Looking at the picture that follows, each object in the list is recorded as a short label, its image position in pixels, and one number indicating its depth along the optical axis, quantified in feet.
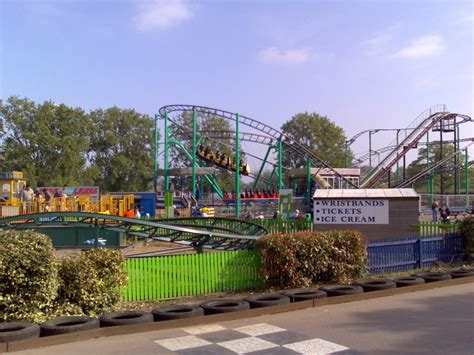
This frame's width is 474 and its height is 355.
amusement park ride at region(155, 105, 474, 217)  146.00
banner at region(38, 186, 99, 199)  131.60
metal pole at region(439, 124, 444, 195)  158.92
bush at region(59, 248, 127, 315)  27.07
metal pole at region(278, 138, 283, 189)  147.13
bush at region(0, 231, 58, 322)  24.30
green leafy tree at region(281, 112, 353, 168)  279.69
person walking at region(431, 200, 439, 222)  104.94
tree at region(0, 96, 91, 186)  200.75
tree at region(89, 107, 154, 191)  256.93
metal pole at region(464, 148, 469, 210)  169.58
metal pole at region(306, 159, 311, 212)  132.34
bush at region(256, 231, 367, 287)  35.45
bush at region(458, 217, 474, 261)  47.80
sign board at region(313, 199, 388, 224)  53.26
